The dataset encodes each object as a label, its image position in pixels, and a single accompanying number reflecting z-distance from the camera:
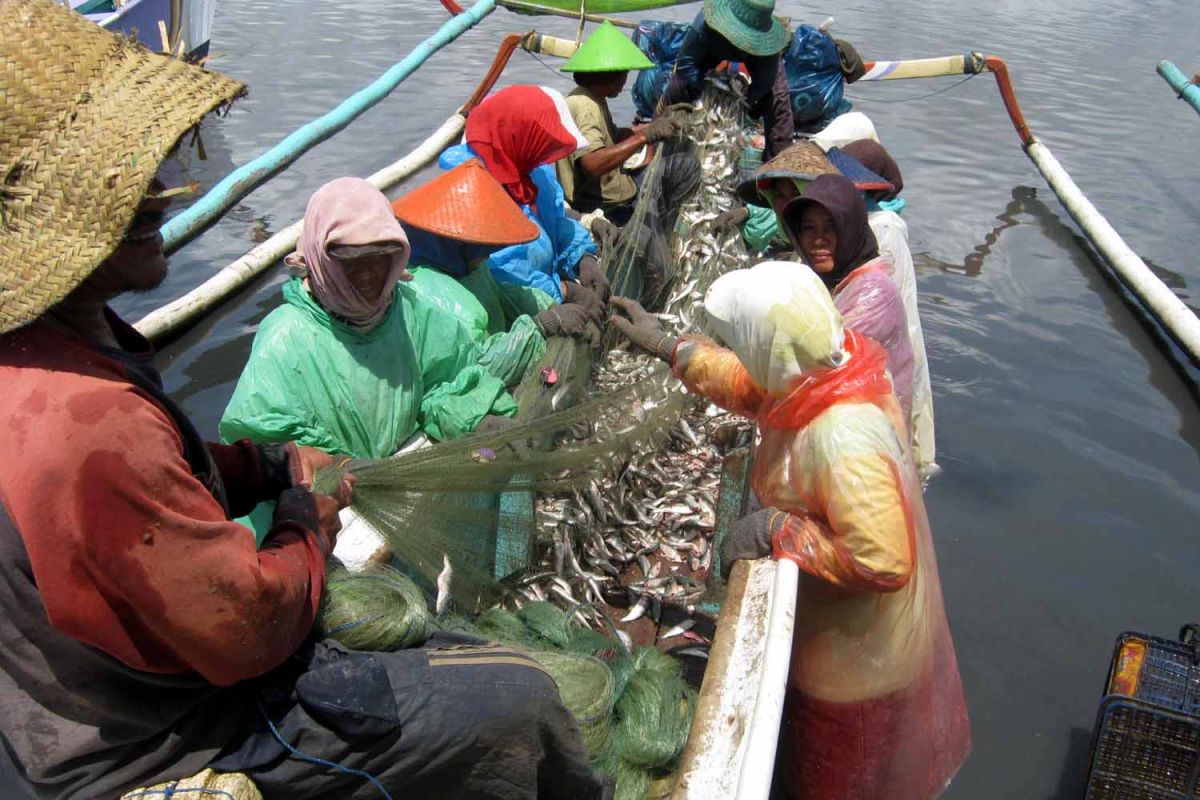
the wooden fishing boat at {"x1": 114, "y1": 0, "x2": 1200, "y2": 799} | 2.13
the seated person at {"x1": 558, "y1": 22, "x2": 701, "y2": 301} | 5.62
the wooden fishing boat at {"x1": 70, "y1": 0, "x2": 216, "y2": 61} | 11.44
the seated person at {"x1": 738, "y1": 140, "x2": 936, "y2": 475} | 4.13
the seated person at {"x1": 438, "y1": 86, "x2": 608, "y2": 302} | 4.66
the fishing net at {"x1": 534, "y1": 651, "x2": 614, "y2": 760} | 2.65
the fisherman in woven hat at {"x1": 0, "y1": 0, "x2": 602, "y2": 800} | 1.43
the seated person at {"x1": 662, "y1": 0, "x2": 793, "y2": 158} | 6.52
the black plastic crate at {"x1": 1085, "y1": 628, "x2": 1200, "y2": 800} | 3.18
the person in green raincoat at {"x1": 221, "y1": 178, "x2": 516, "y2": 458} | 2.95
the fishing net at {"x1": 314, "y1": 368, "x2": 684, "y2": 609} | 2.59
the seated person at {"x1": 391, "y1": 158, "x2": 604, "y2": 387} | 3.93
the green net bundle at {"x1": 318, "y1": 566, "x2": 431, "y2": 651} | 2.17
